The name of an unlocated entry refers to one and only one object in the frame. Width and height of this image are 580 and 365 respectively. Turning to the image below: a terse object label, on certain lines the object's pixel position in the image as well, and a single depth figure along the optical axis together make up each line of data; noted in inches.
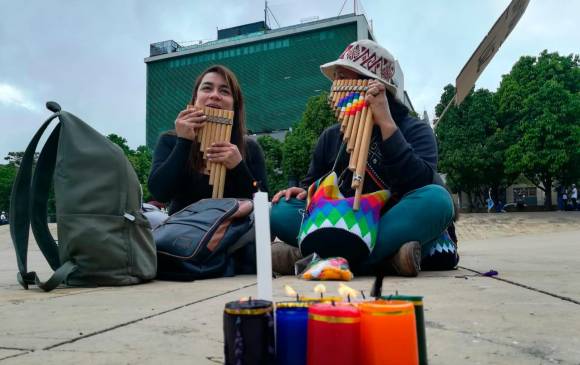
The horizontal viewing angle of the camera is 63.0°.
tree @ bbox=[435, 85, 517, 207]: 852.6
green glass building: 1737.2
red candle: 26.8
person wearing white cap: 98.4
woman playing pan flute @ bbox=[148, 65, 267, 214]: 118.0
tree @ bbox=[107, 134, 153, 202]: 1158.3
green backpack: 91.7
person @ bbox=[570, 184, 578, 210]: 901.2
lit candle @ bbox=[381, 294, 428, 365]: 30.2
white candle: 28.1
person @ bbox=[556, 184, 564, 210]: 885.2
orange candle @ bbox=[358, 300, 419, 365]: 27.2
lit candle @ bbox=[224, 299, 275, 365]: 27.0
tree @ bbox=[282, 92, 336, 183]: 767.7
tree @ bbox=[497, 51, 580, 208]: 775.7
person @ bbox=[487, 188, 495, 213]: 885.2
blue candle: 28.4
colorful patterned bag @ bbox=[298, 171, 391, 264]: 94.9
